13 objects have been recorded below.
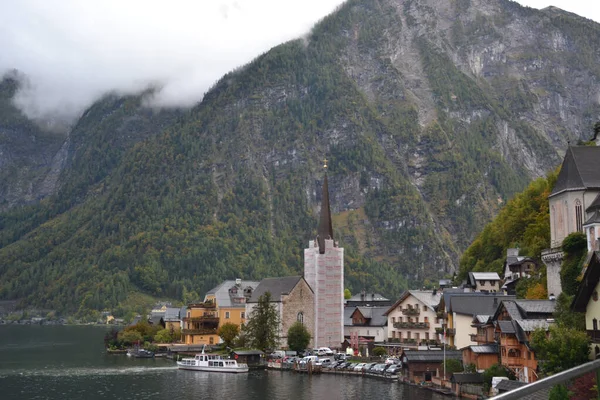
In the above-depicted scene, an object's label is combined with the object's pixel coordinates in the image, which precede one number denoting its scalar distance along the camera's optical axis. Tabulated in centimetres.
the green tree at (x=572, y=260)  6084
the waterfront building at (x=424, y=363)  7588
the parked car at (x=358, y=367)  8931
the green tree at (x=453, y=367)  7244
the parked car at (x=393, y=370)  8356
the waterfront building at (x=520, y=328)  5934
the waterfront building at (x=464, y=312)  8144
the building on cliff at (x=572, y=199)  6700
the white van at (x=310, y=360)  9534
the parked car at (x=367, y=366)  8797
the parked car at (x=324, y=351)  10700
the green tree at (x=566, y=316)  4670
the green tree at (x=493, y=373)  6178
